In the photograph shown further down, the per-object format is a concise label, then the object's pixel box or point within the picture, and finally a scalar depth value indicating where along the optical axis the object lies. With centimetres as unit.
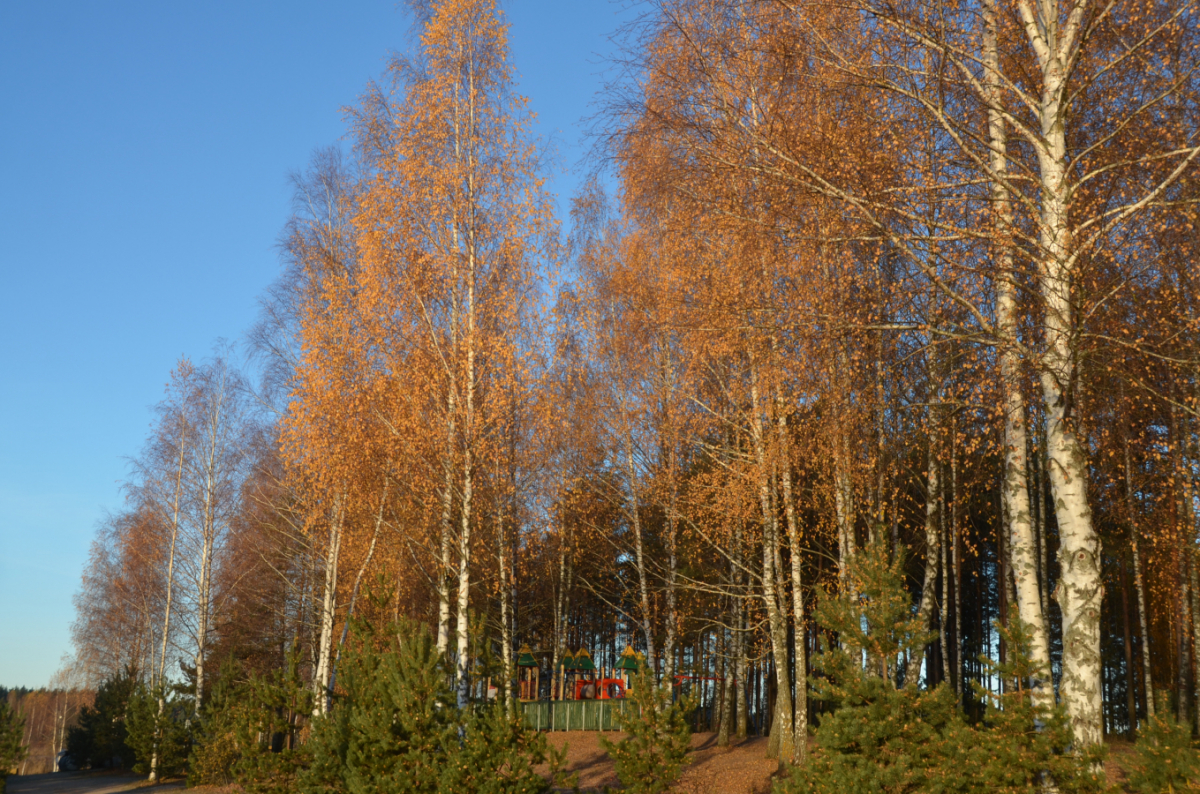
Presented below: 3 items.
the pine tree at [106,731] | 2420
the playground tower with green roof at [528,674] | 2414
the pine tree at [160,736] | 1894
